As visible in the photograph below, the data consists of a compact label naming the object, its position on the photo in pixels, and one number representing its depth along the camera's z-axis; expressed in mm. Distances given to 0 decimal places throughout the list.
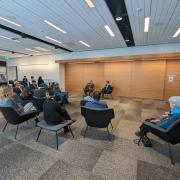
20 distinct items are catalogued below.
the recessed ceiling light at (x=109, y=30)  4688
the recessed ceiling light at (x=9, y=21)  4022
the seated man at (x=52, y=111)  2711
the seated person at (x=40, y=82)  9297
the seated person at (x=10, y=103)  3105
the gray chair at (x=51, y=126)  2645
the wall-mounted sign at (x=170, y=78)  7485
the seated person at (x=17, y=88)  5277
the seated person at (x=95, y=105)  3115
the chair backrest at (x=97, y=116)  2838
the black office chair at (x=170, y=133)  2160
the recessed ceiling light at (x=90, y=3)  3045
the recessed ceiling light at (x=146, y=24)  4043
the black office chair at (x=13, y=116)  2947
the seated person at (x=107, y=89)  7980
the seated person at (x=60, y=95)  5975
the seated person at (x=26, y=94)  4758
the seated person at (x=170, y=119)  2289
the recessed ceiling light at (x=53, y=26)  4271
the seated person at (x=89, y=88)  8280
